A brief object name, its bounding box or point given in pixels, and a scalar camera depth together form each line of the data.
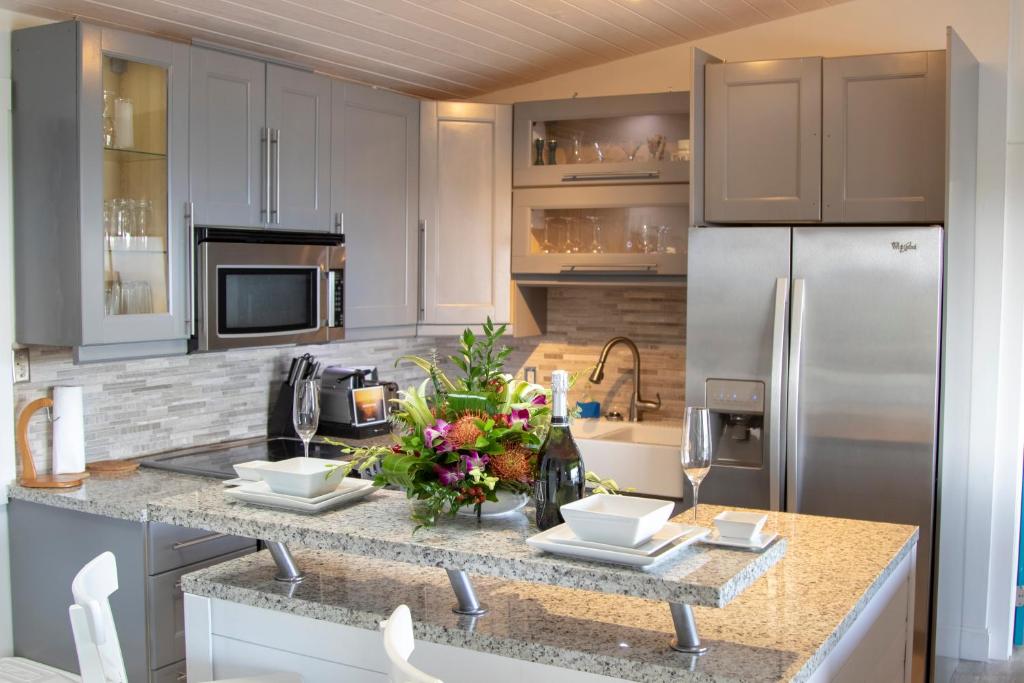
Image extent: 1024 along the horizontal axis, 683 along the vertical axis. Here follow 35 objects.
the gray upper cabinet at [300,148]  3.76
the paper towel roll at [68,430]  3.37
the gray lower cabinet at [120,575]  3.11
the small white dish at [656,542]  1.70
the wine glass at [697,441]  2.06
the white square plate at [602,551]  1.69
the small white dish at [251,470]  2.20
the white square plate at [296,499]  2.07
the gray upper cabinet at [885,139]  3.70
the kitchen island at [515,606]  1.75
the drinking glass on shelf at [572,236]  4.57
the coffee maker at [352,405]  4.25
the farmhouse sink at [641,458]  4.18
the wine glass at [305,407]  2.56
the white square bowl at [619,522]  1.70
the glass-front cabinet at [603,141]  4.35
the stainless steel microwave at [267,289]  3.52
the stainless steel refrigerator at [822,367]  3.63
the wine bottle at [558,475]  1.91
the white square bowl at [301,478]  2.10
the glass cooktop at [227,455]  3.53
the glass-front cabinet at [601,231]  4.33
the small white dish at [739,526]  1.84
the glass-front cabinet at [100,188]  3.15
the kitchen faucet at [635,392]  4.70
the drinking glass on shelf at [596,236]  4.51
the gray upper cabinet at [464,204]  4.54
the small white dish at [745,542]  1.81
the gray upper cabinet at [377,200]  4.12
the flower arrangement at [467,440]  1.94
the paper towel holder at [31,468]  3.29
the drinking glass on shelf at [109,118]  3.21
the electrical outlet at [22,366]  3.38
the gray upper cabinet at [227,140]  3.47
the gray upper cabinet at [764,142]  3.89
